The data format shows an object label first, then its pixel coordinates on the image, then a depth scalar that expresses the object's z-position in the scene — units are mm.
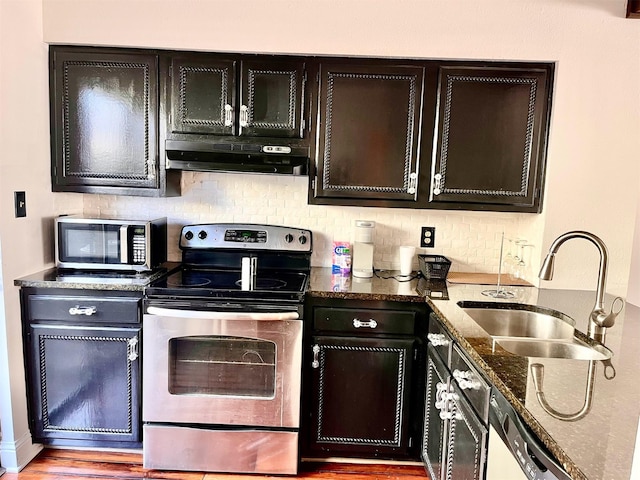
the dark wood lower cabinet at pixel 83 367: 2256
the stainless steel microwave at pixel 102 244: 2459
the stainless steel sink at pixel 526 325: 1759
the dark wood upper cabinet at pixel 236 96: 2418
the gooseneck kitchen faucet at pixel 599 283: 1723
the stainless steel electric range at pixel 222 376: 2199
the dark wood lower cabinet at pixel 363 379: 2254
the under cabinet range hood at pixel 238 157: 2379
